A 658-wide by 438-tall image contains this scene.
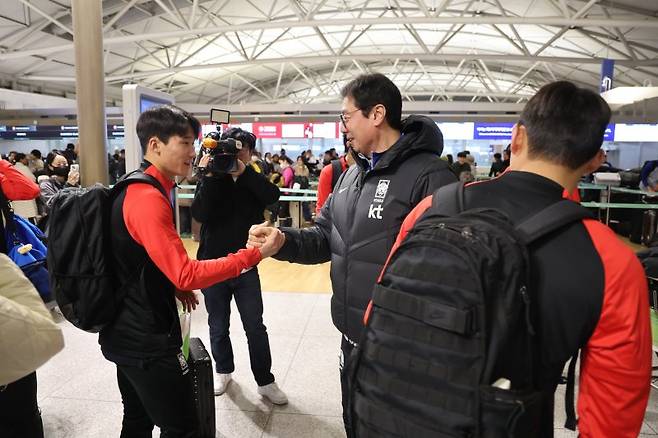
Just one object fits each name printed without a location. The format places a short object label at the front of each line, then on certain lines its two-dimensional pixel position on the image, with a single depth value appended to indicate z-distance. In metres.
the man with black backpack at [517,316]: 0.86
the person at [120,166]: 10.37
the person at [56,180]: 5.09
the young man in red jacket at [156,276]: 1.66
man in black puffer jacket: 1.73
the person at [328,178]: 4.12
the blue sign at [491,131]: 12.63
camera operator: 2.75
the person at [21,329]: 0.93
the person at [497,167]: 11.60
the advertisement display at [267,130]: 13.33
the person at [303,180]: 10.56
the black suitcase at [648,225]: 8.25
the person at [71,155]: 9.83
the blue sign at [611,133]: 12.67
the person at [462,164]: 10.28
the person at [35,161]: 9.81
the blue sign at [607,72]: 11.72
